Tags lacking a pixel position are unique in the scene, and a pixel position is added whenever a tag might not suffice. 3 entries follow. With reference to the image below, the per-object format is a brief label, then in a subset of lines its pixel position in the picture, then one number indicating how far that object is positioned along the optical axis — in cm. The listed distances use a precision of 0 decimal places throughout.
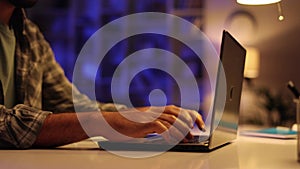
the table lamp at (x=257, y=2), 169
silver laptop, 142
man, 147
